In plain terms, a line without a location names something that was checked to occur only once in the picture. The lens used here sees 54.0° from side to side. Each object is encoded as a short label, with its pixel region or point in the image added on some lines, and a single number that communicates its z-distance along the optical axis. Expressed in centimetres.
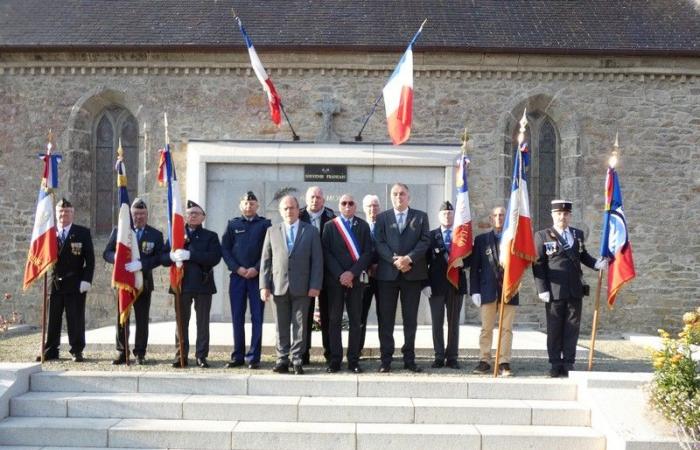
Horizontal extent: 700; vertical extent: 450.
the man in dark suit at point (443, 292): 810
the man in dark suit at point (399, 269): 771
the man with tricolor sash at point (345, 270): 764
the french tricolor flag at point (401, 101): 959
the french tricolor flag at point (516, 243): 757
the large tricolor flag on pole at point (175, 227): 783
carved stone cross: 1345
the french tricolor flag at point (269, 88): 1110
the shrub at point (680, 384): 588
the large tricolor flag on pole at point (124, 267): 786
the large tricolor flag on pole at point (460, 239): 787
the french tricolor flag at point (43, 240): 796
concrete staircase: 627
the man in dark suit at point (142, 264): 813
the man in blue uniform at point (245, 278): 794
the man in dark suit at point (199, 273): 795
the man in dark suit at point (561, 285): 759
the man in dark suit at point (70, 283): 824
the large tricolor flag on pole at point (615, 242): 777
